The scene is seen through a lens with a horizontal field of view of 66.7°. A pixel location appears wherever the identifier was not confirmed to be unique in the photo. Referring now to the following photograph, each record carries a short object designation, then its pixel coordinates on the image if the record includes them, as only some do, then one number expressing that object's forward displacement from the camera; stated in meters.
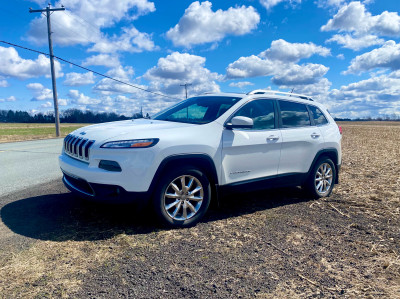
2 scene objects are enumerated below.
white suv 3.55
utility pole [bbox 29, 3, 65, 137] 22.50
